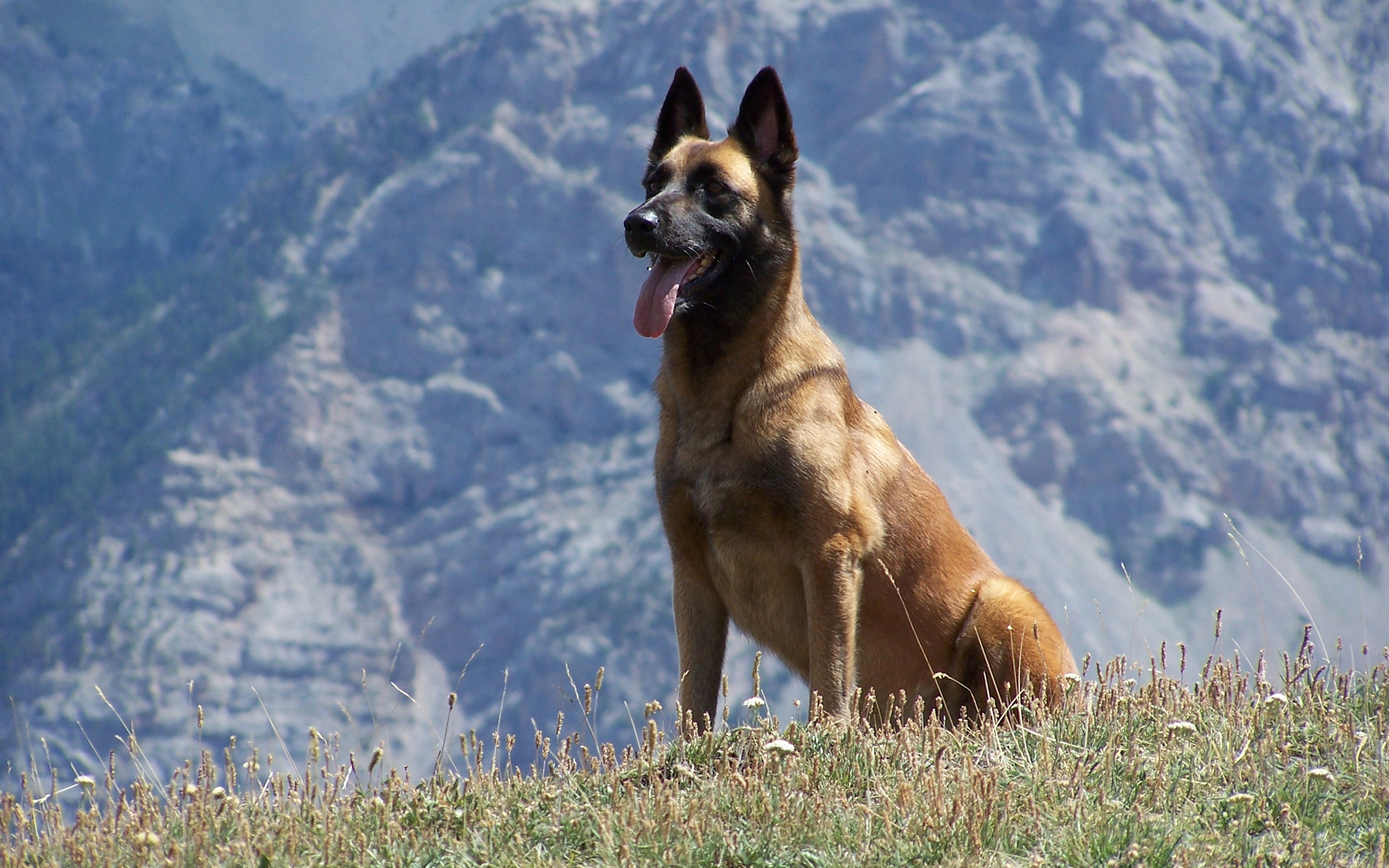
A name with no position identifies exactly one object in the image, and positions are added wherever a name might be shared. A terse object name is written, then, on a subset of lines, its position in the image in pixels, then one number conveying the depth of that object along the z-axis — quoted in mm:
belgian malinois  11891
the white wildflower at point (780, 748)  8930
